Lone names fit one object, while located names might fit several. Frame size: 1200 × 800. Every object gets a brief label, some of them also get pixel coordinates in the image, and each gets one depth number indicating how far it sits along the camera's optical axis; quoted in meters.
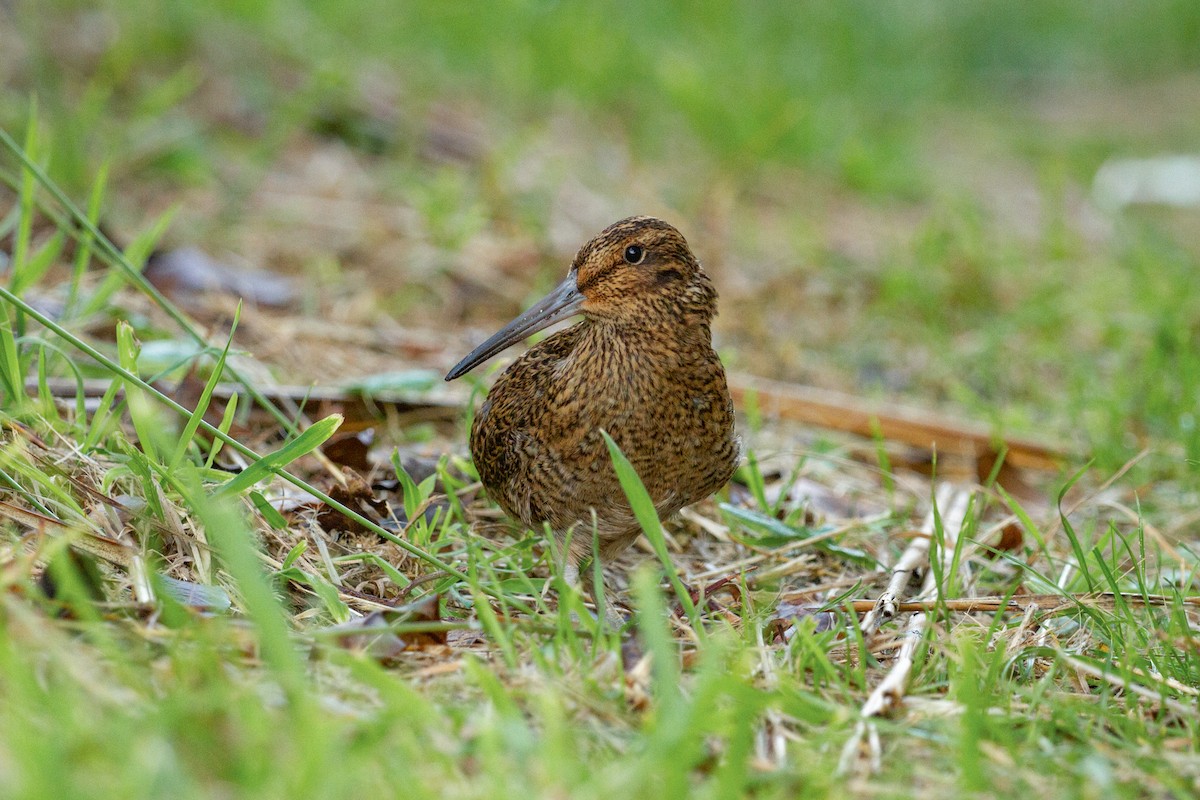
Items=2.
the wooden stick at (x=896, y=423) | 8.54
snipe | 6.12
